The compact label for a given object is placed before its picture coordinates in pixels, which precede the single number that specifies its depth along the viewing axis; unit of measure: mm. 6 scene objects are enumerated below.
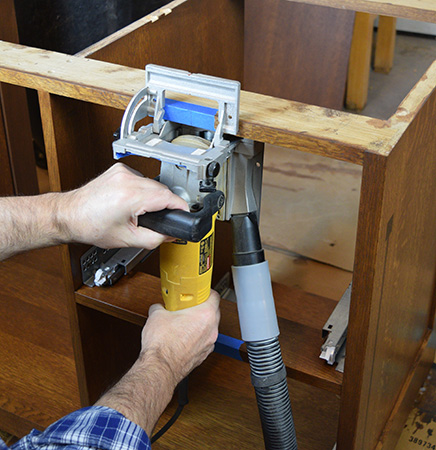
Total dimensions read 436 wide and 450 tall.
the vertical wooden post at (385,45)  2793
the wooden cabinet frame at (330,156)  655
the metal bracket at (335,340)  799
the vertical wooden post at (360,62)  2432
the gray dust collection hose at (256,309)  767
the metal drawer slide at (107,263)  933
